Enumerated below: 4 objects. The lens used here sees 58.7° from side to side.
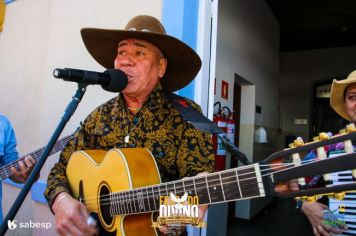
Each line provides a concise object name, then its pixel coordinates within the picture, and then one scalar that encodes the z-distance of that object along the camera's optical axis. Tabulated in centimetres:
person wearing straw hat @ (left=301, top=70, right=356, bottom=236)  141
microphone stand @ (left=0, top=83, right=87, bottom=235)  113
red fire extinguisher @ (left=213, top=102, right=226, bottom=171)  388
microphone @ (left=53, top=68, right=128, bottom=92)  117
